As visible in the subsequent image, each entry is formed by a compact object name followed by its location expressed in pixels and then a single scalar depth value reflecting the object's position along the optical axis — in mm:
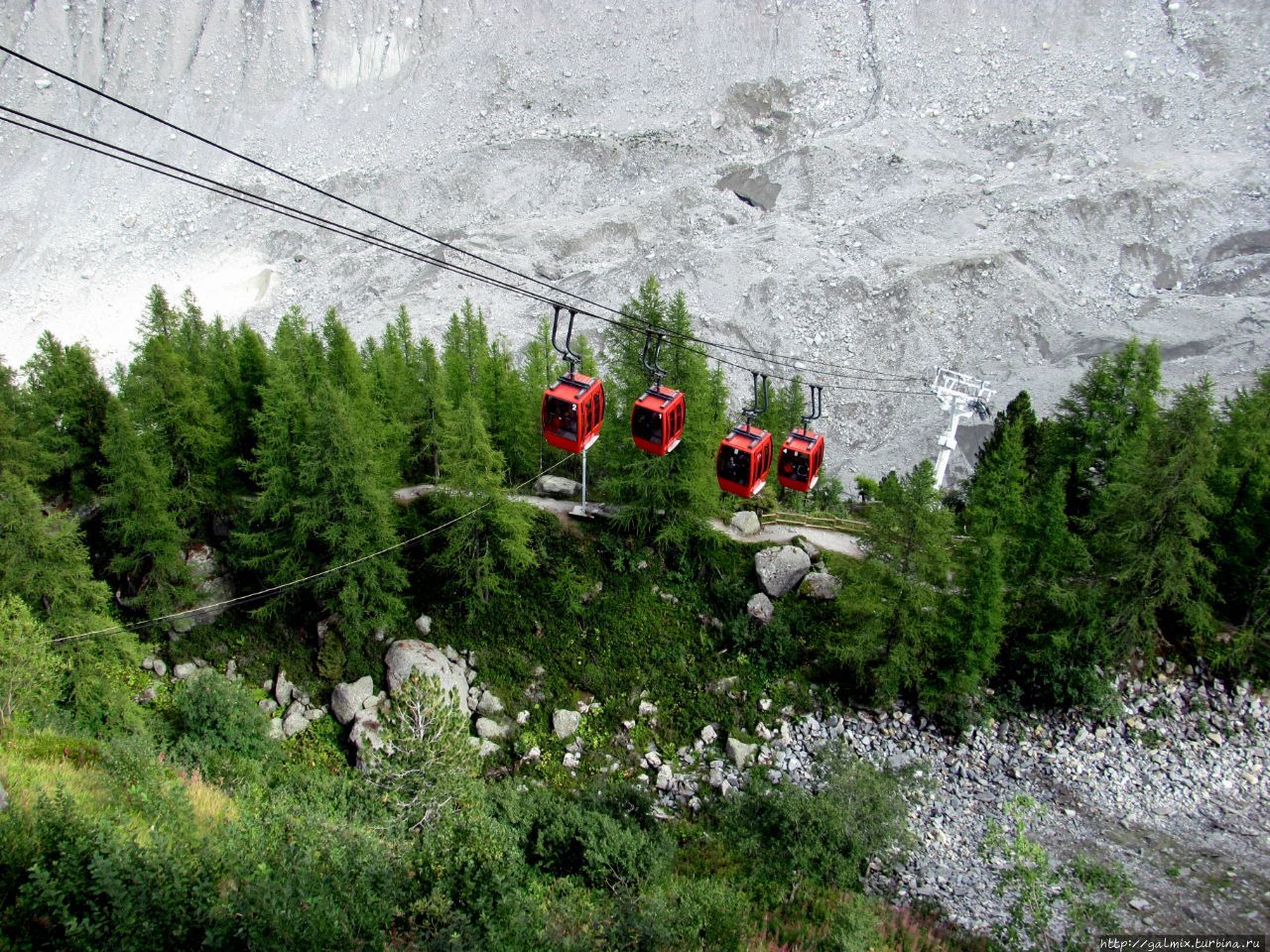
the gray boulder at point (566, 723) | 31266
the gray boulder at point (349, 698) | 31031
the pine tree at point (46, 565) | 25438
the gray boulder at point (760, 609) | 34656
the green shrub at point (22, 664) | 22406
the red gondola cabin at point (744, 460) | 25672
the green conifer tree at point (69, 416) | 31641
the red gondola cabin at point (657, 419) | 24828
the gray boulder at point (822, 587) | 34938
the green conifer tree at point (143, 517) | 29125
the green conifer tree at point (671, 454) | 31125
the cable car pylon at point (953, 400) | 35188
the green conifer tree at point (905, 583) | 28859
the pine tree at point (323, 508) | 29438
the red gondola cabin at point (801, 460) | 27469
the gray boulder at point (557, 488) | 39094
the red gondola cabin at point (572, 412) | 24594
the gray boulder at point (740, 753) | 30083
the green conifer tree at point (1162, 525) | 28188
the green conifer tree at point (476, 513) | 30672
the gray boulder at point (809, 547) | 36469
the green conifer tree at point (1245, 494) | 30062
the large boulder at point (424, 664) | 31594
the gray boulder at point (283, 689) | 31656
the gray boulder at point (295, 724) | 30594
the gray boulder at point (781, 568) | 35406
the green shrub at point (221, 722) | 27266
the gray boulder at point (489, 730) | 30953
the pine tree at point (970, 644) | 28734
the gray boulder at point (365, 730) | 30000
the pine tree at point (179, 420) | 31328
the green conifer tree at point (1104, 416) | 32969
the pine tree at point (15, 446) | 27781
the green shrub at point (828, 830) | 22411
